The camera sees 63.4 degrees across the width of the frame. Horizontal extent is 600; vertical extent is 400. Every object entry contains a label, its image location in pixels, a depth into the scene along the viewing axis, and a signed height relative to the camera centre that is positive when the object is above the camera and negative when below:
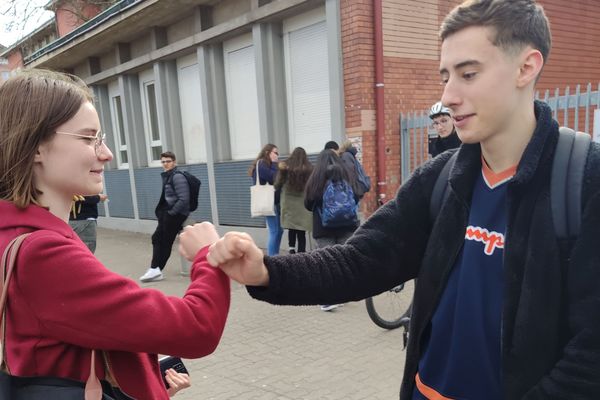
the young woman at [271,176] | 7.23 -0.73
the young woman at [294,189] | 6.43 -0.85
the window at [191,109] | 10.37 +0.49
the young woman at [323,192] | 5.23 -0.73
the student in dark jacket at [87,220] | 5.09 -0.87
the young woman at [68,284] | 1.19 -0.37
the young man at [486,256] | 1.22 -0.40
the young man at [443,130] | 4.60 -0.12
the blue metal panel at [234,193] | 9.23 -1.25
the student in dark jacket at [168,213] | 6.71 -1.12
